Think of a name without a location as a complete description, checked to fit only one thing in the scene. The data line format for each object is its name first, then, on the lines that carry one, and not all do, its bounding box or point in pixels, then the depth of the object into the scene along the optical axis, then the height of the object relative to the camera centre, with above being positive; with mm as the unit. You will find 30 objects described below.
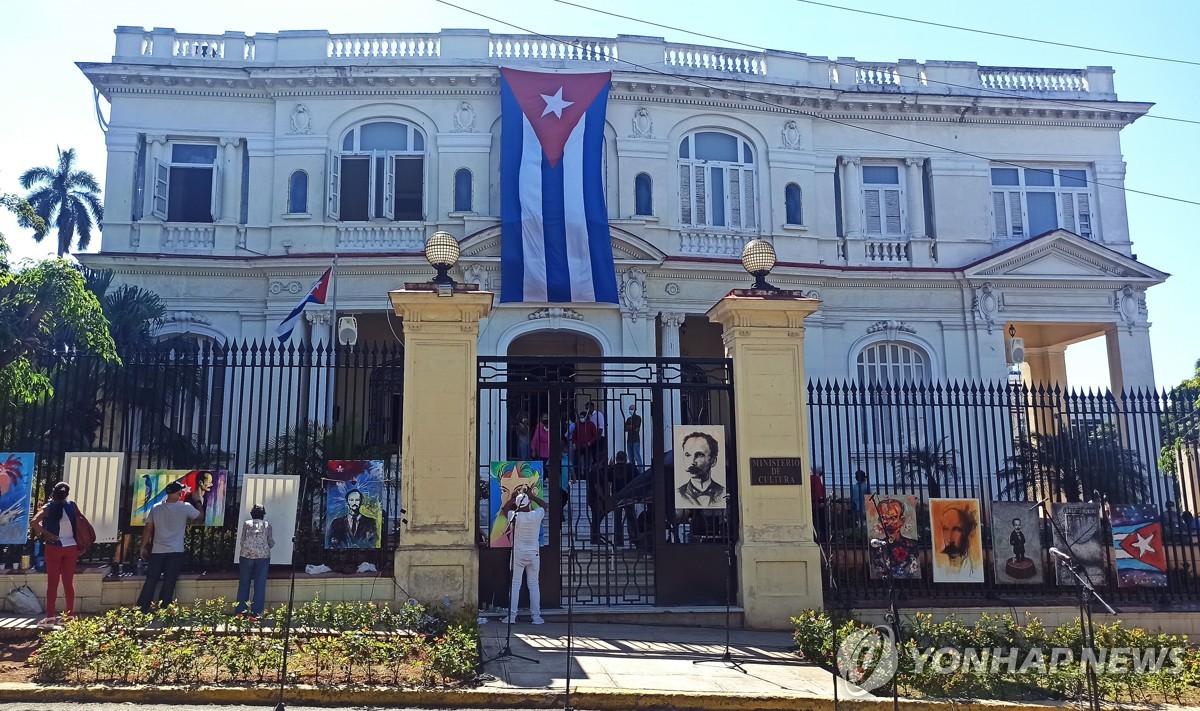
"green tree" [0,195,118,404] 10469 +2338
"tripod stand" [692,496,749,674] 10773 -599
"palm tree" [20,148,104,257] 40281 +14000
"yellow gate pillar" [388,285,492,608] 10234 +719
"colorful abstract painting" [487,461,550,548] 10914 +262
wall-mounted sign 11008 +393
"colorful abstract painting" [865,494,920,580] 11789 -354
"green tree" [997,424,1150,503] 13039 +451
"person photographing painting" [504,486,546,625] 10336 -449
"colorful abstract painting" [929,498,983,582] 11680 -499
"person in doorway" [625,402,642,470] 11597 +957
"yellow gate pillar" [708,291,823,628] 10789 +706
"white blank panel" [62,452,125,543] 10742 +342
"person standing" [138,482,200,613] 10062 -357
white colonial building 19766 +7219
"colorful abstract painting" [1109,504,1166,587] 11961 -642
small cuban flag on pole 16938 +4000
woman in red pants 9758 -266
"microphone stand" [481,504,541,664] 8586 -1188
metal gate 11023 -100
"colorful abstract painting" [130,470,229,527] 10938 +253
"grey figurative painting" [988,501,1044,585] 11766 -557
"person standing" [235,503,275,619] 10067 -491
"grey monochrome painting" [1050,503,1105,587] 11984 -450
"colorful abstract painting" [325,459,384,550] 11031 +61
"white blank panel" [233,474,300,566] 10734 +135
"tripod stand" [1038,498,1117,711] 7160 -1042
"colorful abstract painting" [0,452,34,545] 10703 +234
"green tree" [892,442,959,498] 12883 +546
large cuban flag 18891 +6660
